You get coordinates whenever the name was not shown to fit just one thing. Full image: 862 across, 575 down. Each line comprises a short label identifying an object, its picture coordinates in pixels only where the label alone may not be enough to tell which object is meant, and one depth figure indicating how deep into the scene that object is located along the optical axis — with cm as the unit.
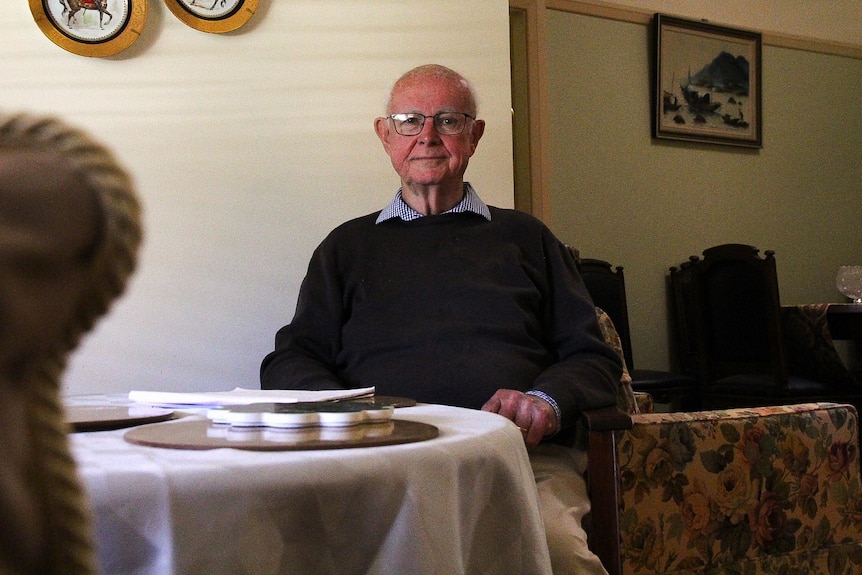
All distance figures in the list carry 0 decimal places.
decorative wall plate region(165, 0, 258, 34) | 222
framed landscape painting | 488
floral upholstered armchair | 158
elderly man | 172
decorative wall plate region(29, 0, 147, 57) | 211
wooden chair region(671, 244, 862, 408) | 357
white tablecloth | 69
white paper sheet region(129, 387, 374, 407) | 116
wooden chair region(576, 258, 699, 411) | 400
